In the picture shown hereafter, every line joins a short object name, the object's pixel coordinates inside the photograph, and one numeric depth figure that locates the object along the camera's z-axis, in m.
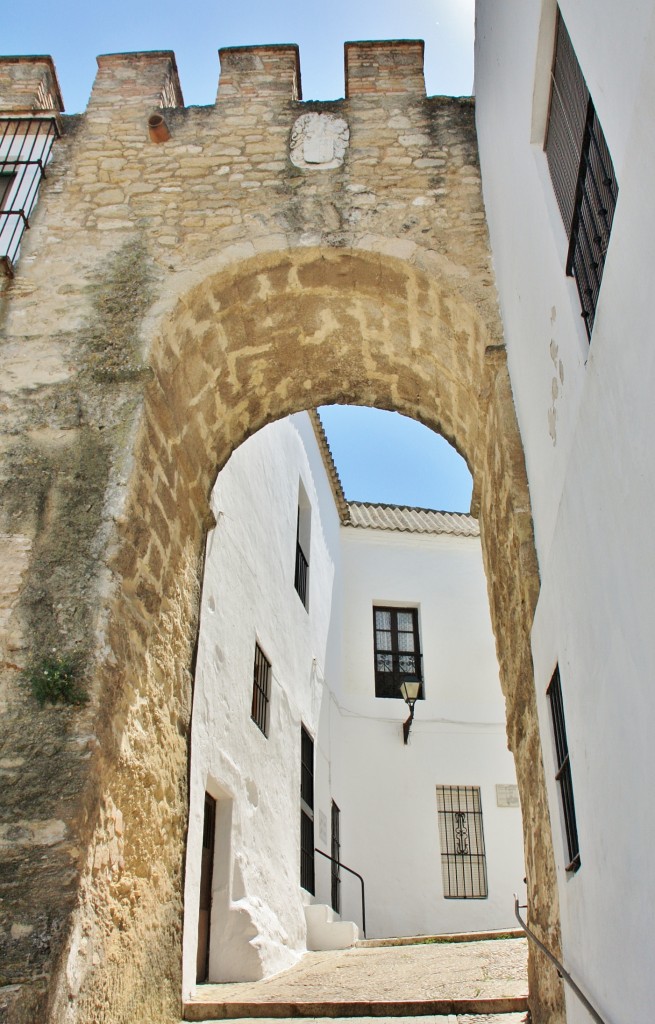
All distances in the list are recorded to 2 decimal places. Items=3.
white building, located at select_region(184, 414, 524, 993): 5.13
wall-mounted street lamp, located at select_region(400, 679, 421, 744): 9.48
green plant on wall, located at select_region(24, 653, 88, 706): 3.02
